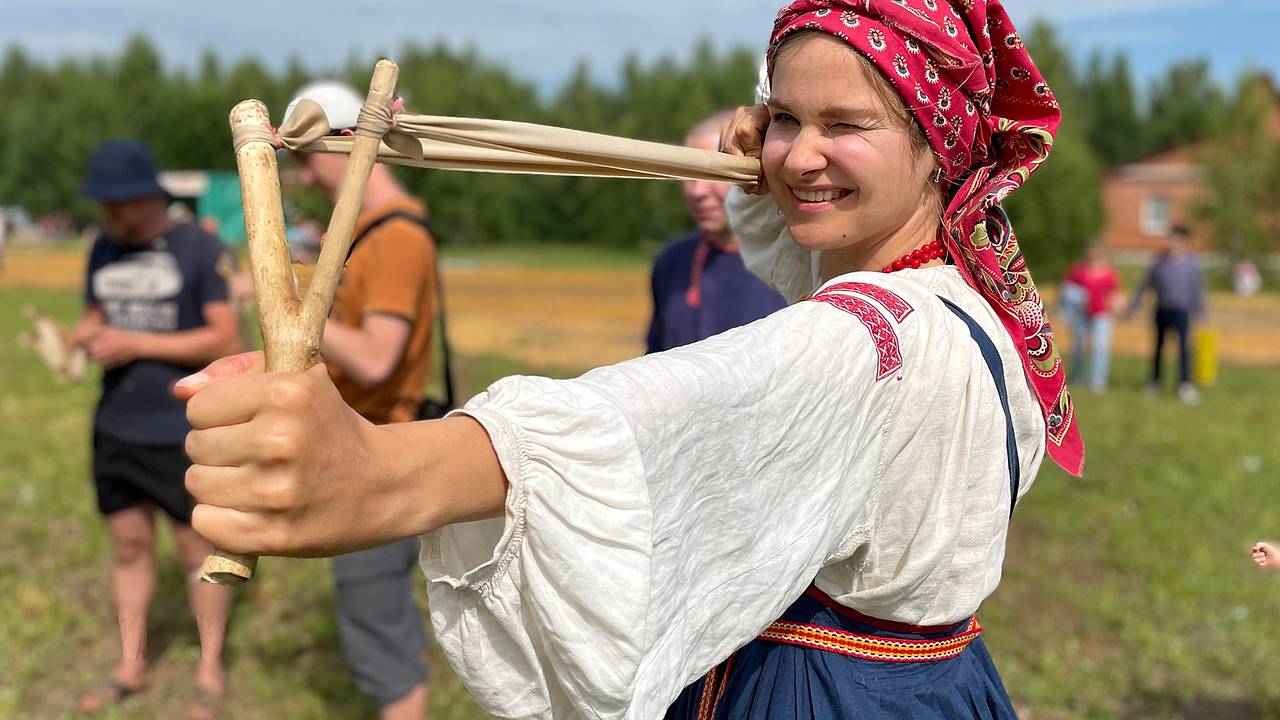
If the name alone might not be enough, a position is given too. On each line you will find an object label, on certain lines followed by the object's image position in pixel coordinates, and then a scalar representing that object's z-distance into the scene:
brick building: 43.94
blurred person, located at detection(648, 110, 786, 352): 3.50
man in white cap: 3.23
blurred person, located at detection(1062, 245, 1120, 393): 11.48
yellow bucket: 11.66
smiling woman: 1.02
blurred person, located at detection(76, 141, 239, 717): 4.14
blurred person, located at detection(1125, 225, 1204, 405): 11.04
